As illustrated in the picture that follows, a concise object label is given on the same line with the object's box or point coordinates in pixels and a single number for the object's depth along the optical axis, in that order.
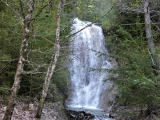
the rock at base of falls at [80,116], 9.74
